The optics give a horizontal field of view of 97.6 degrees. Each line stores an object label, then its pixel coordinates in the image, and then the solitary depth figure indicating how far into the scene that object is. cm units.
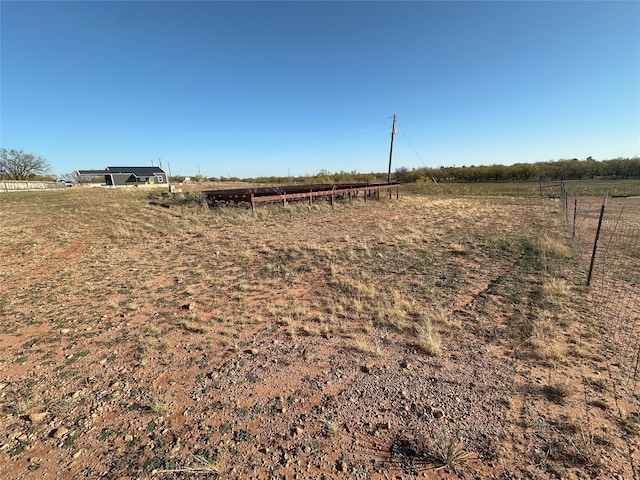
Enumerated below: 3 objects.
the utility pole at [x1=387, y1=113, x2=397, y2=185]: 2877
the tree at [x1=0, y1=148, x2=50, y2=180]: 5494
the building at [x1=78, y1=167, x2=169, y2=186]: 5400
